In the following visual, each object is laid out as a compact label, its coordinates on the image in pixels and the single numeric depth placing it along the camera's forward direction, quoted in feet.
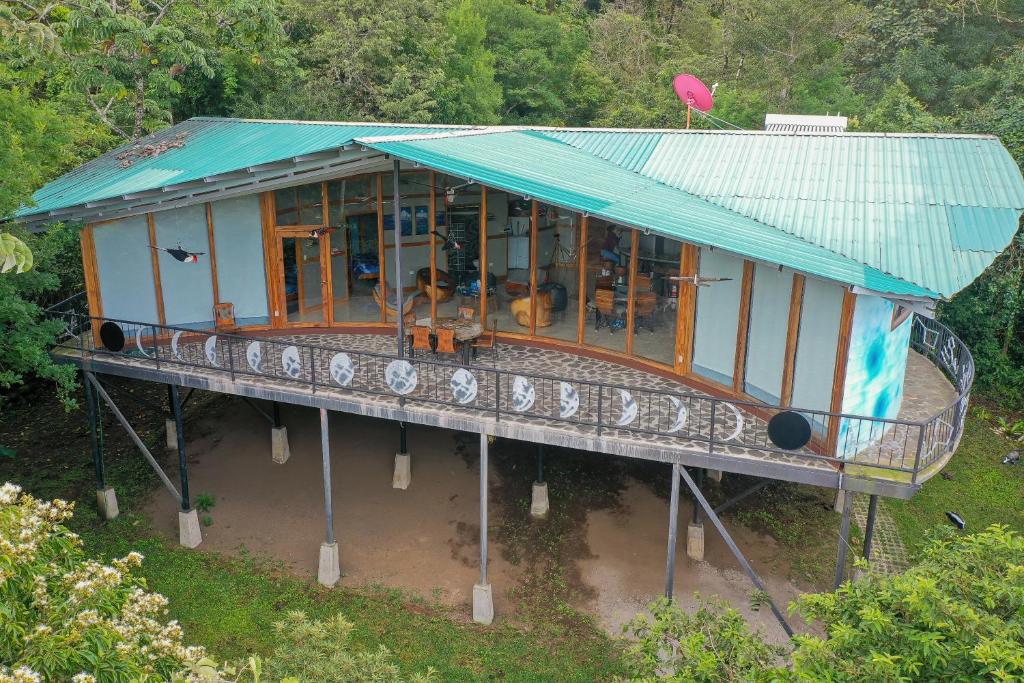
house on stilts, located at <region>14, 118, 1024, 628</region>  35.86
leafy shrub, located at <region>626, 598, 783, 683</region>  21.94
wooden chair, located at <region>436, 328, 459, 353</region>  45.11
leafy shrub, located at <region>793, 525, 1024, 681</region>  17.53
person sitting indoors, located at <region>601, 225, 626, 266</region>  44.98
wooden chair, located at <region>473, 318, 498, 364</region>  47.47
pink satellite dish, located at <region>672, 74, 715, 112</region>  61.82
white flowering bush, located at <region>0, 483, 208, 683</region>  17.51
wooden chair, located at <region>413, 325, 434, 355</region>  46.44
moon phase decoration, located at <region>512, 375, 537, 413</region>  38.73
